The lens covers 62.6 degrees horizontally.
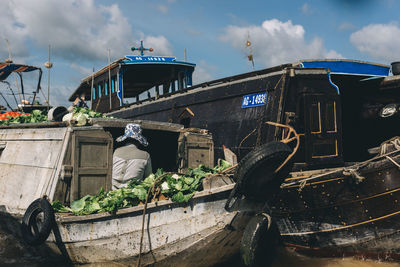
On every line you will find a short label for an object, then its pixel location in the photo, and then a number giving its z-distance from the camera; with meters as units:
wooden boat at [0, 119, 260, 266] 4.77
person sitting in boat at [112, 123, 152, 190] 5.63
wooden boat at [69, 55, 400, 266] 5.57
